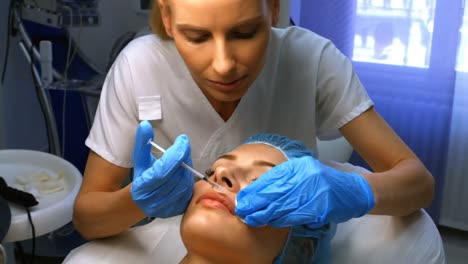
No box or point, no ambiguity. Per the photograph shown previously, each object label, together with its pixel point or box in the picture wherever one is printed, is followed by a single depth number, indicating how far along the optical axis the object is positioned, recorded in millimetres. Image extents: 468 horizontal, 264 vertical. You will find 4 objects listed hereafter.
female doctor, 890
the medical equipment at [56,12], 1932
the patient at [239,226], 959
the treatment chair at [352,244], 1127
